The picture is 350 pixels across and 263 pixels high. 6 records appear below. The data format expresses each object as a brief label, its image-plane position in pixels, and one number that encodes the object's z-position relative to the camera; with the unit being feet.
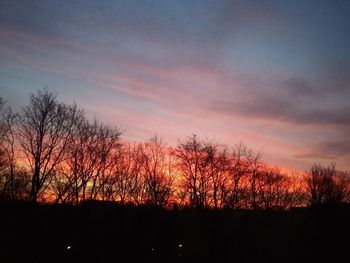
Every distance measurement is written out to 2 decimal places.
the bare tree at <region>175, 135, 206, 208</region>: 163.12
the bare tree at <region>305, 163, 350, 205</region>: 206.69
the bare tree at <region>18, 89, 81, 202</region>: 112.27
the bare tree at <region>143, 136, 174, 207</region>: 159.33
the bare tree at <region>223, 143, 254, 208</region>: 167.63
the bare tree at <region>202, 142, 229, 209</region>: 165.17
